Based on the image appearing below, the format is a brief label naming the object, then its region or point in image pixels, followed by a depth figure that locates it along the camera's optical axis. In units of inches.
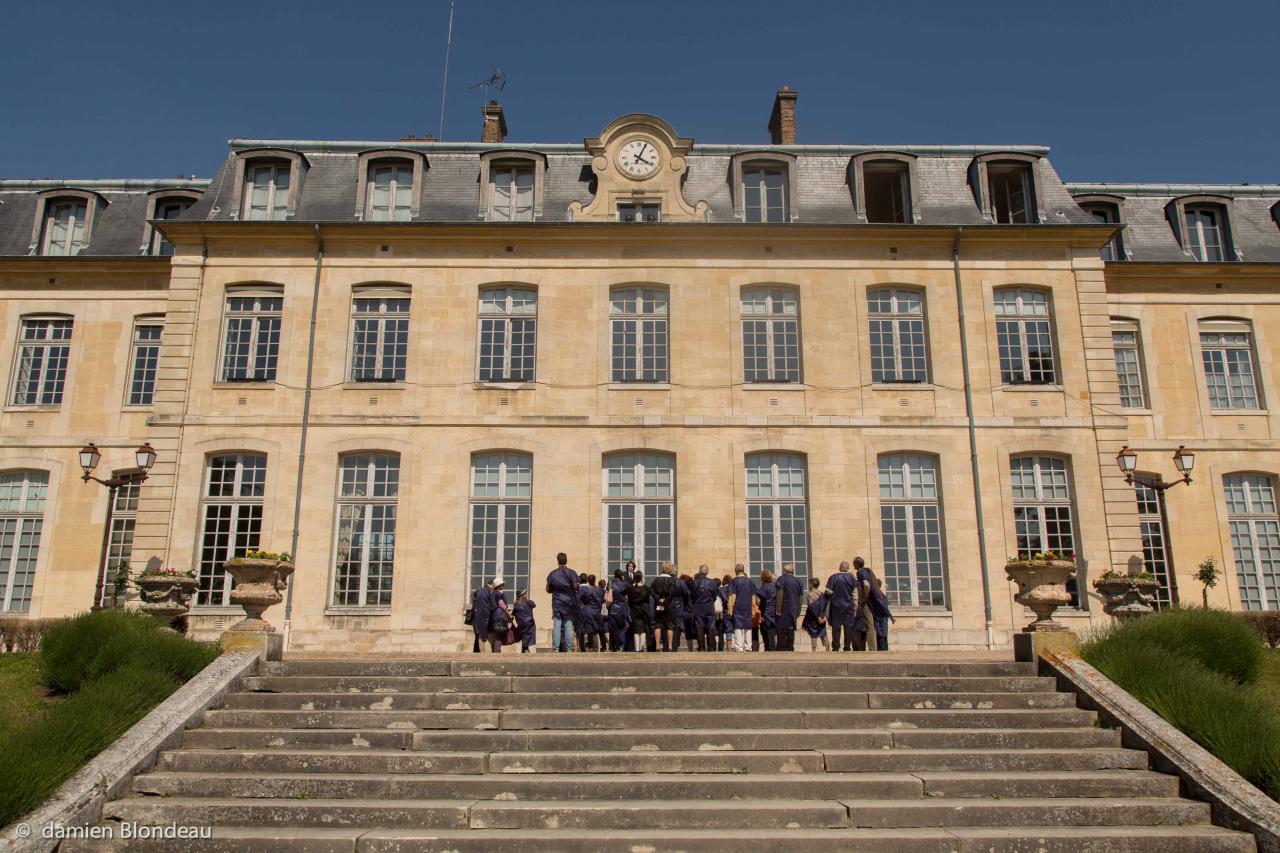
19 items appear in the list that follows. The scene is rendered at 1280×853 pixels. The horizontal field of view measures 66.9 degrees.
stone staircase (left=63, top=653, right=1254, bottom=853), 272.8
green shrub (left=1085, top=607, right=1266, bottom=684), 420.2
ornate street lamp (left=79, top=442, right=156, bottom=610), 620.7
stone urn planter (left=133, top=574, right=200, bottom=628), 518.0
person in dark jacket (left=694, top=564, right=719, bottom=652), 530.9
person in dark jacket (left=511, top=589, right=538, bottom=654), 544.4
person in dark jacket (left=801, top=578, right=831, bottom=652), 557.0
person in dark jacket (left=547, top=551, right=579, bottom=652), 518.9
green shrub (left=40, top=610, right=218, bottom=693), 388.2
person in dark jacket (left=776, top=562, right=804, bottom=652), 538.0
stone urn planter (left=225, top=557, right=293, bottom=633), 423.5
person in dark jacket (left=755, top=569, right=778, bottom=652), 548.4
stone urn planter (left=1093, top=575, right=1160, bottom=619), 496.1
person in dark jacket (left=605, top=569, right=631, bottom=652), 533.3
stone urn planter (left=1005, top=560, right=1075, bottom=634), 426.9
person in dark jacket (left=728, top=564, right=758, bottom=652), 529.7
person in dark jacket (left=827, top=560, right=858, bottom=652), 534.0
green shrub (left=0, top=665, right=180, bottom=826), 273.0
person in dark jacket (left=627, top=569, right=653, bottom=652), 527.5
